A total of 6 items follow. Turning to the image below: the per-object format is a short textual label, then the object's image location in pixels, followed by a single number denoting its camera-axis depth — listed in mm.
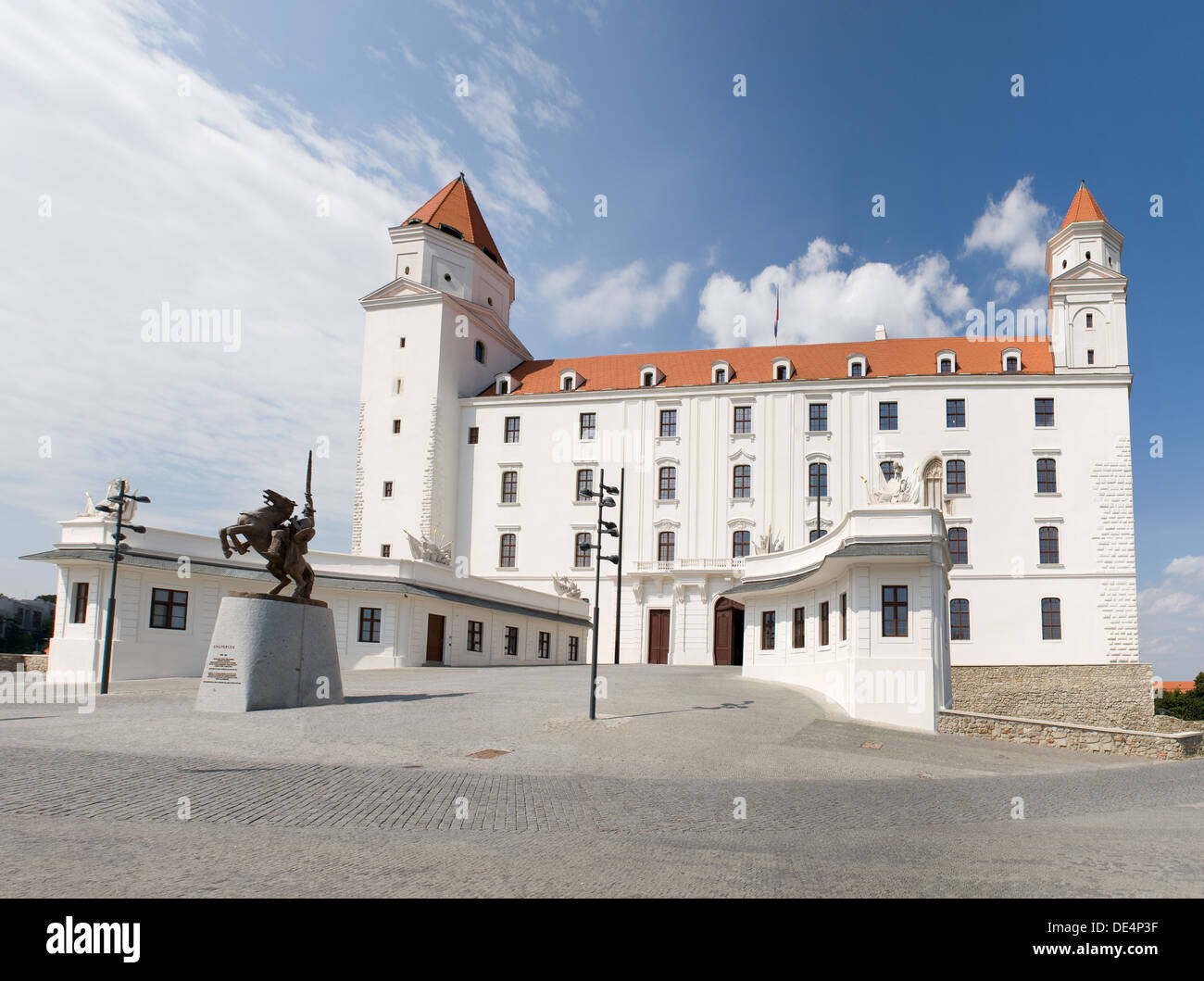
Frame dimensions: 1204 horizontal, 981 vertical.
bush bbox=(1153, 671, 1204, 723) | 76438
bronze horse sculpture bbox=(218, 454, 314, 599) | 19078
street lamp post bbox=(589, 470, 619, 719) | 17902
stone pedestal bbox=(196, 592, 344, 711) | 17656
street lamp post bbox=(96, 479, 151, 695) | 23469
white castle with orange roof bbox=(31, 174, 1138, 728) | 44844
